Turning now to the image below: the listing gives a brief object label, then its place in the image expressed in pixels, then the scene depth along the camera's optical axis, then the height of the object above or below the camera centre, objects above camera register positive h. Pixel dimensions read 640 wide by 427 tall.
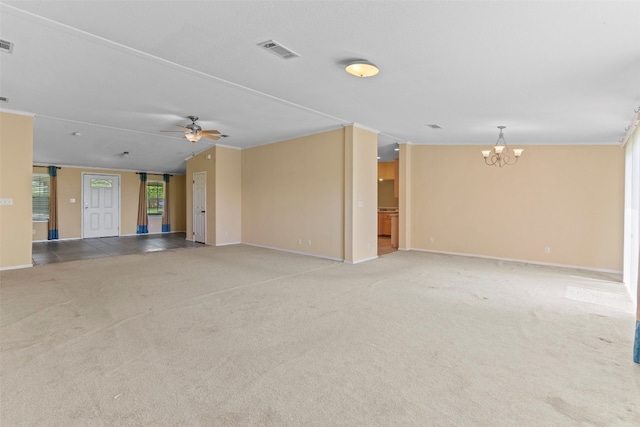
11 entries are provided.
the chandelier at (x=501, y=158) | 6.96 +1.11
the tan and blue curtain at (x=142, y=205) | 11.66 +0.16
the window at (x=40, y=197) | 9.75 +0.38
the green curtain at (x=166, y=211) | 12.26 -0.06
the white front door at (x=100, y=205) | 10.58 +0.14
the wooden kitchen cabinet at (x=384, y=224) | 11.37 -0.51
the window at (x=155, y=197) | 11.92 +0.46
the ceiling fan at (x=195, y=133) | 5.70 +1.35
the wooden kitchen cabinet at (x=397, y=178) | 9.08 +0.88
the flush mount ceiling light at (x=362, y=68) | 3.25 +1.43
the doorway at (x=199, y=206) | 9.29 +0.10
